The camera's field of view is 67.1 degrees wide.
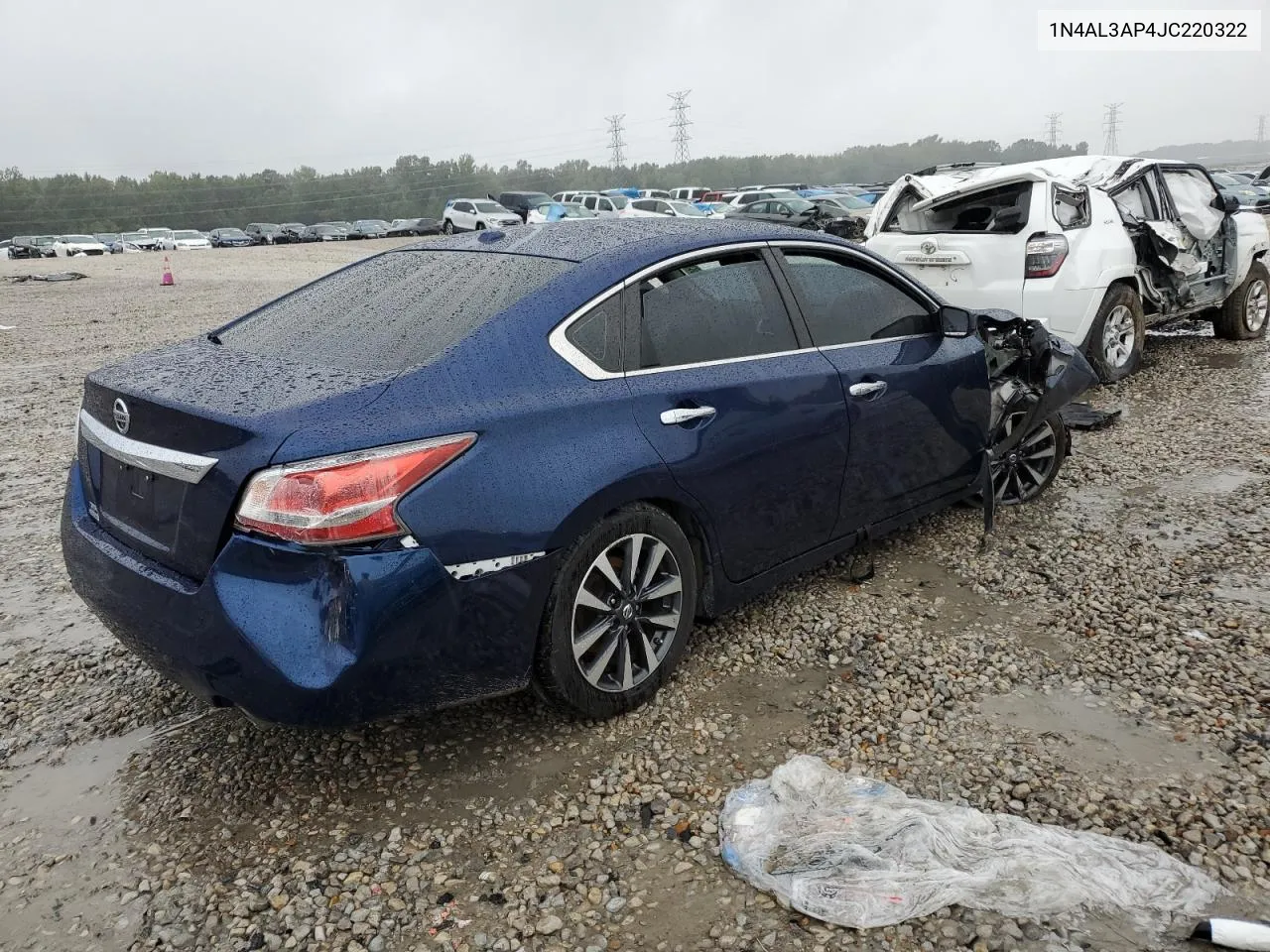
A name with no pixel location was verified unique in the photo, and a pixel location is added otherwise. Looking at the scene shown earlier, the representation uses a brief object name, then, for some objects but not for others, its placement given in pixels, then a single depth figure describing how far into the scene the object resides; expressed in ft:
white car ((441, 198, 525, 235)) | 113.60
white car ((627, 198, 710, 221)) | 100.27
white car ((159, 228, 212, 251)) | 143.16
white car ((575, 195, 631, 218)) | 108.88
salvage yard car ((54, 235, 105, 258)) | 128.88
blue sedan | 8.11
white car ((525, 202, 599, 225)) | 90.89
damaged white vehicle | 23.93
